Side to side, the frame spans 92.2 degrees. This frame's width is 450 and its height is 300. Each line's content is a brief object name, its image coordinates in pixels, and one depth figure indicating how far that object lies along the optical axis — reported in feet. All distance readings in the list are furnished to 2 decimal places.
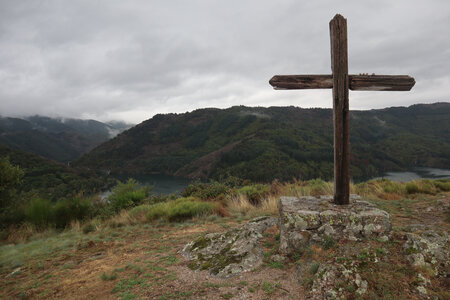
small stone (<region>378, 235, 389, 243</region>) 10.09
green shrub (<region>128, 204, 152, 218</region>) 24.25
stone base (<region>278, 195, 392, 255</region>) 10.55
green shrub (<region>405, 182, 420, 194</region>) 27.78
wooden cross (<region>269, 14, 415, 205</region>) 12.01
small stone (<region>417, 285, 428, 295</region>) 7.38
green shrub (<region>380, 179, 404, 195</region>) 27.86
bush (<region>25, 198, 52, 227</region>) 22.18
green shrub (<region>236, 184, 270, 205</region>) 28.80
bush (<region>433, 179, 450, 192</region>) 28.50
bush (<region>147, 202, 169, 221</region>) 22.50
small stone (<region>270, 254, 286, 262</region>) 10.84
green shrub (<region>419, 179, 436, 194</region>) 27.04
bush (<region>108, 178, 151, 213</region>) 29.50
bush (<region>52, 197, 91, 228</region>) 23.03
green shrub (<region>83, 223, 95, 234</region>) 20.60
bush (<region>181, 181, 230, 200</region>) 31.54
